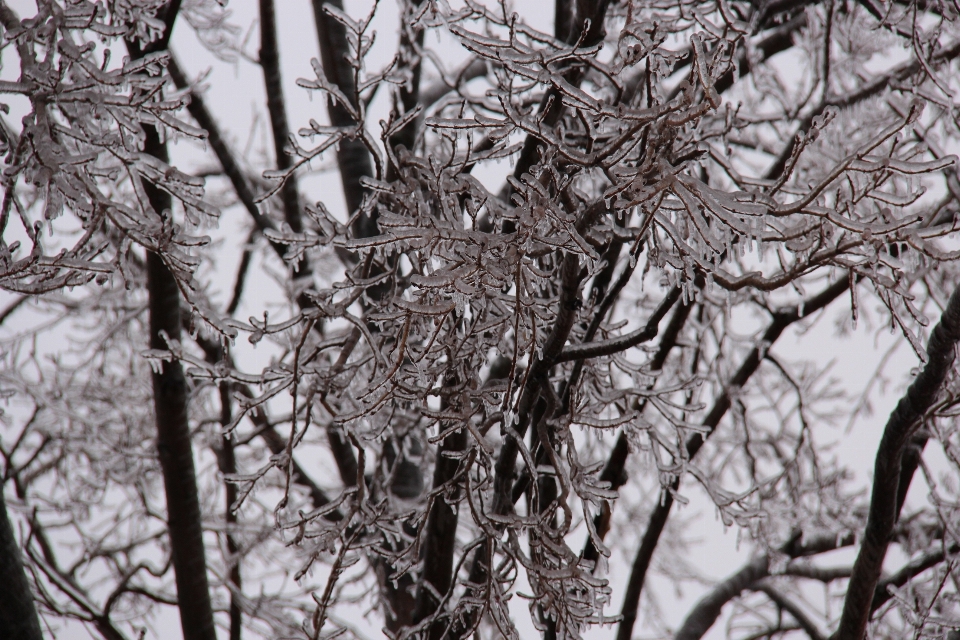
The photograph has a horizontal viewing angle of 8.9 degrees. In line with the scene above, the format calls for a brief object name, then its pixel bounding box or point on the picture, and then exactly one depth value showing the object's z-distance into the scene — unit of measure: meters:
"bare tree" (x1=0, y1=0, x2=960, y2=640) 13.50
